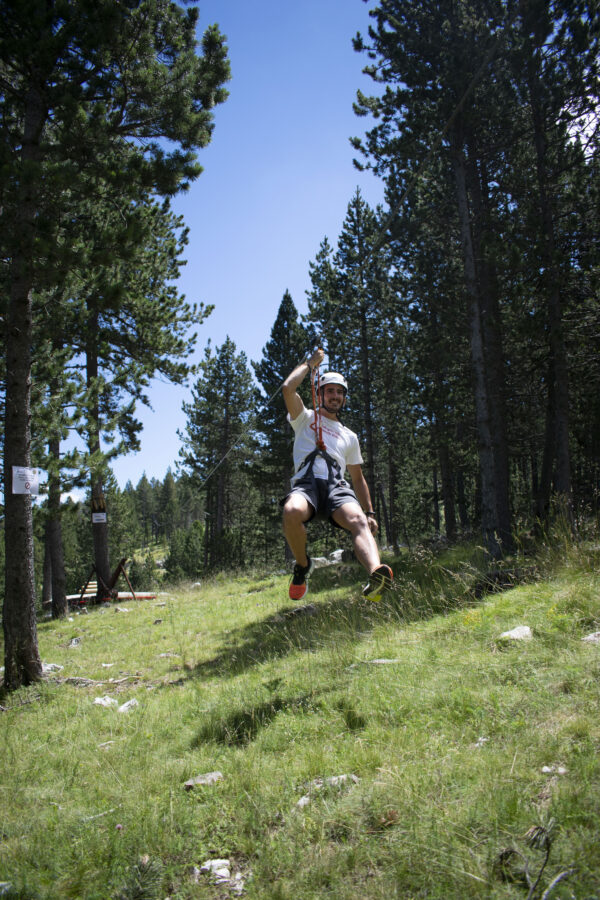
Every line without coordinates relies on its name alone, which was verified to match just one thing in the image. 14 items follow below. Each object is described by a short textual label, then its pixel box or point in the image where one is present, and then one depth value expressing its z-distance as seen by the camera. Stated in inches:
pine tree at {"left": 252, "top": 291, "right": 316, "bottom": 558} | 973.2
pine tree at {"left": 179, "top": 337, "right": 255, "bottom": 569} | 1236.5
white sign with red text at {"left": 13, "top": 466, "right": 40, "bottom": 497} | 251.8
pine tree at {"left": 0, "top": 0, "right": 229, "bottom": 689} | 237.1
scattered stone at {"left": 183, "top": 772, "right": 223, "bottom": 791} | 112.6
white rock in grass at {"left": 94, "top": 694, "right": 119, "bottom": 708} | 197.3
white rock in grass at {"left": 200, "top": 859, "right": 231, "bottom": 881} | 85.7
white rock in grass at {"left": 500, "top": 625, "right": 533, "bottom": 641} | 147.8
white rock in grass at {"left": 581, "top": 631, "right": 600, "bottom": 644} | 134.4
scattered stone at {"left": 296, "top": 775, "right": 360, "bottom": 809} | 98.7
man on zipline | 165.2
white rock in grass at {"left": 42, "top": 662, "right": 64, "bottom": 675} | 275.4
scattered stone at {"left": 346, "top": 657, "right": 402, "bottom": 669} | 155.9
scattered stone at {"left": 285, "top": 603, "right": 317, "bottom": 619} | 330.0
